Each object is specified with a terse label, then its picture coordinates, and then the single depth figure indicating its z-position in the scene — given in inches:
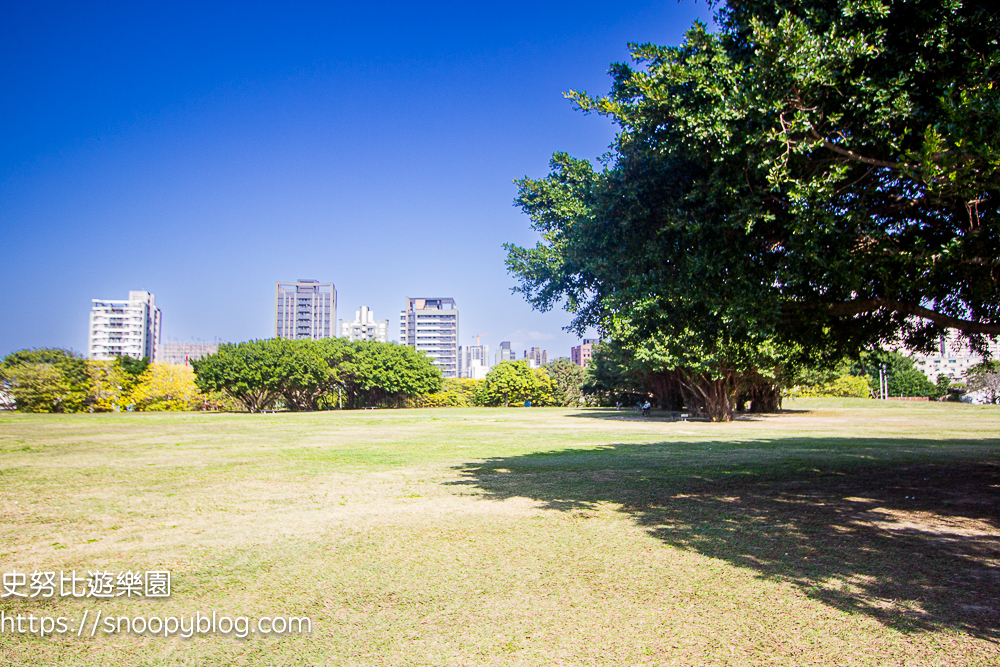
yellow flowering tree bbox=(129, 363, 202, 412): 2106.5
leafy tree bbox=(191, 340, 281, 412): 1916.8
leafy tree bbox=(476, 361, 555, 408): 2625.5
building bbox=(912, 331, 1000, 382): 5190.0
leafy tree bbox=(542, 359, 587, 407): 2704.2
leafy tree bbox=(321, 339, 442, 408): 2292.2
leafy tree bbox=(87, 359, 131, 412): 2007.9
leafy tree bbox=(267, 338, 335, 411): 2021.4
